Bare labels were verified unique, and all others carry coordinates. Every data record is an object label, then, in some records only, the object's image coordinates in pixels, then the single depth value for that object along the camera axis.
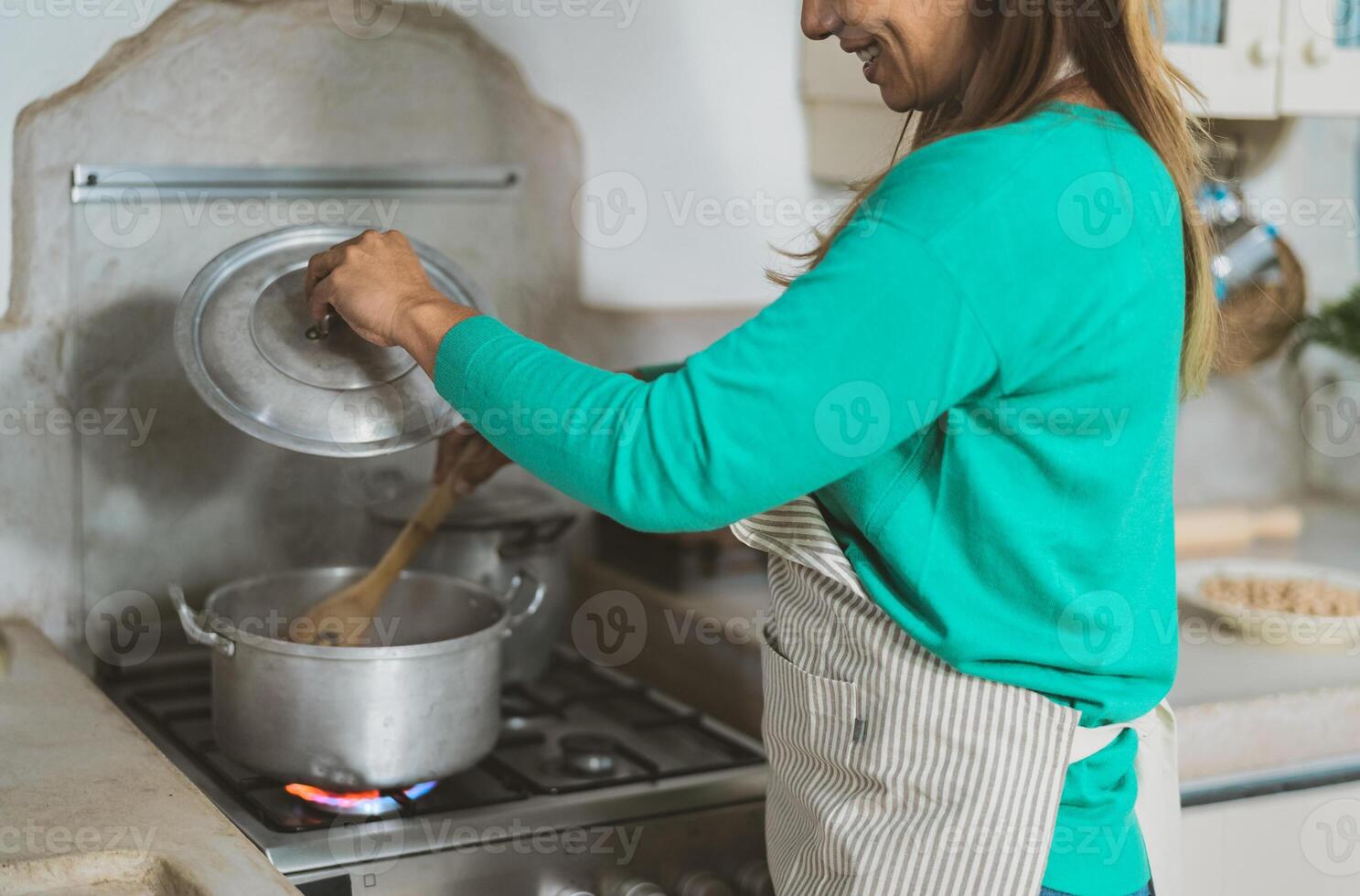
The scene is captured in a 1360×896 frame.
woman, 0.74
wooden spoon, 1.21
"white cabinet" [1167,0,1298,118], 1.59
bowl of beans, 1.46
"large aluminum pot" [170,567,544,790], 1.08
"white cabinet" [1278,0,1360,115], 1.62
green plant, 1.97
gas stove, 1.05
